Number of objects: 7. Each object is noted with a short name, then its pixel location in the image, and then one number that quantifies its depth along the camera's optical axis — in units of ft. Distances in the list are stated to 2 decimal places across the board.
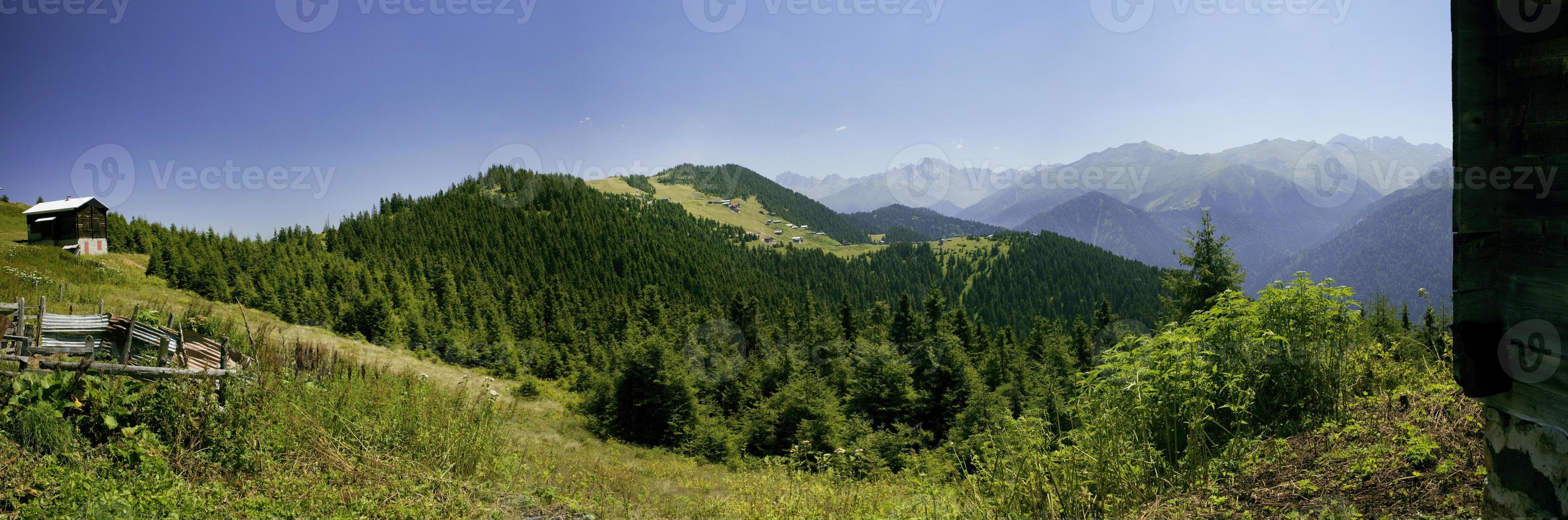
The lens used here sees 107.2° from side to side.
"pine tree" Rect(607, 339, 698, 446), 95.35
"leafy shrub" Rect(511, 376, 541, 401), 112.06
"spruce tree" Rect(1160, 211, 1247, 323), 64.59
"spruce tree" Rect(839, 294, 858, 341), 171.94
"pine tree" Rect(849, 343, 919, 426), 89.81
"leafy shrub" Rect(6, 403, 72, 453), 16.44
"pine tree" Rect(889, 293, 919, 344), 157.17
